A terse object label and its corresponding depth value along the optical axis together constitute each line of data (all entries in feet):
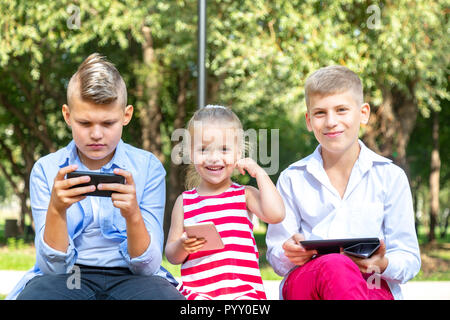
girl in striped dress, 8.52
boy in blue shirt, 7.94
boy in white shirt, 8.47
